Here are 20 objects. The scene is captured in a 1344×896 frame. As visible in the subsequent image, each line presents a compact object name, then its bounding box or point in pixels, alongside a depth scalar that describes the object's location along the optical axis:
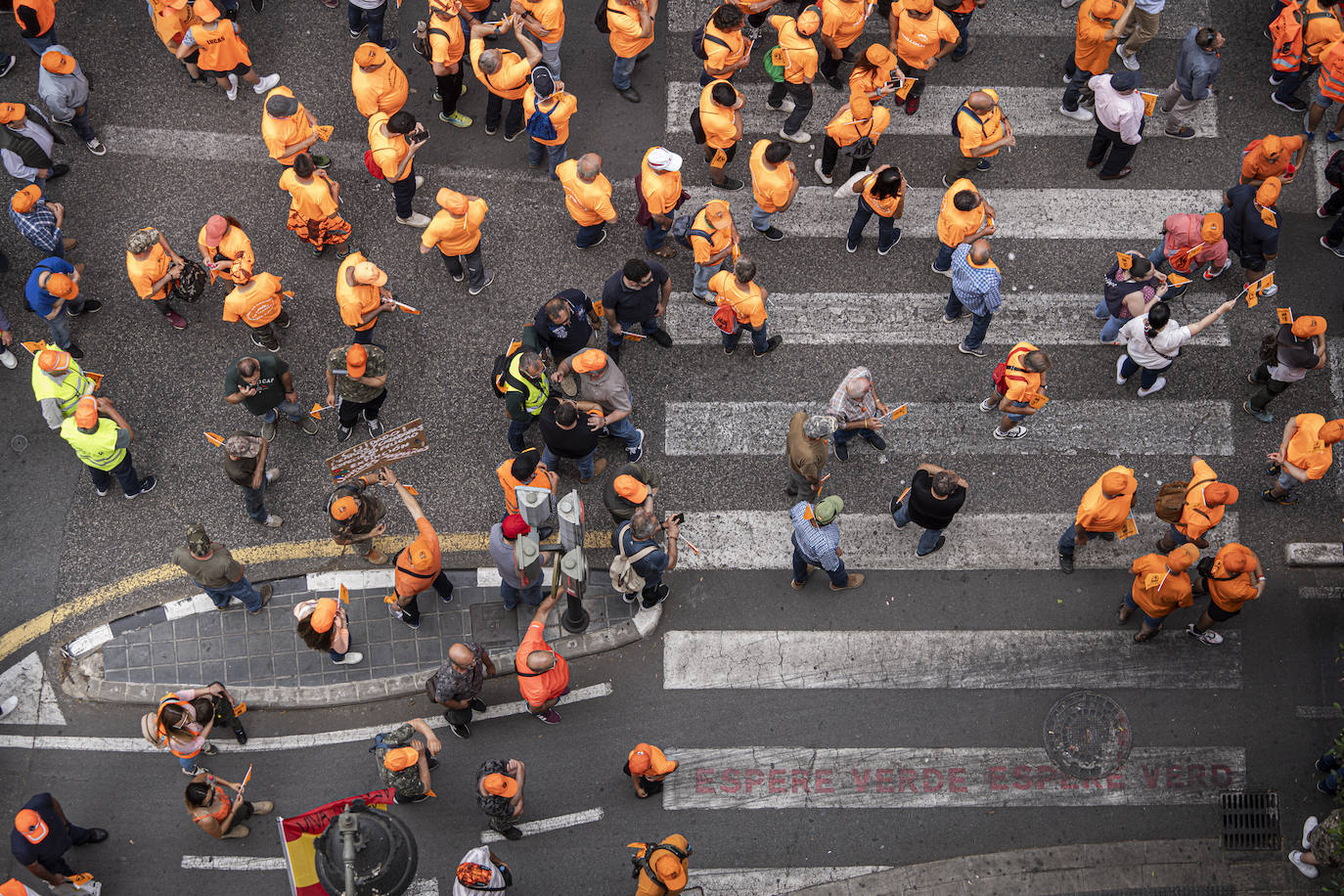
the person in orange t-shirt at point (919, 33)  12.98
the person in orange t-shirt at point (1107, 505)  10.35
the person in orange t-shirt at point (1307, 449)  10.79
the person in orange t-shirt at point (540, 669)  9.52
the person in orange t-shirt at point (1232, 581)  9.94
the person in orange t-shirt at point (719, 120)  12.23
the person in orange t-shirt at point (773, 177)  11.88
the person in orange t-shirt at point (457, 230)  11.55
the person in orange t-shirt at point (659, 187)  11.83
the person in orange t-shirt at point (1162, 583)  10.12
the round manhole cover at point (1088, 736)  10.70
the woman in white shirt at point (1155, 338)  11.27
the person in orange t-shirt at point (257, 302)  11.38
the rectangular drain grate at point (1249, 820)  10.48
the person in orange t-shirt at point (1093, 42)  12.92
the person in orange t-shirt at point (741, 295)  11.38
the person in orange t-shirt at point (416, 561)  10.13
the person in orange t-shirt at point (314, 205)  11.90
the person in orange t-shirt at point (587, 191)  11.77
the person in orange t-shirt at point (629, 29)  13.16
